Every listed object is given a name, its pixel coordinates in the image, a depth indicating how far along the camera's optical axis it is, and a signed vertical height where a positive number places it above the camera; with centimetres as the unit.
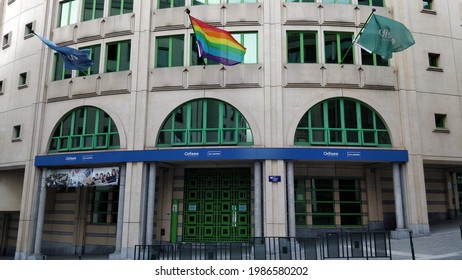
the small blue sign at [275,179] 1652 +154
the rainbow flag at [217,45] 1575 +776
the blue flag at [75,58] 1773 +789
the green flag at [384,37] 1585 +804
